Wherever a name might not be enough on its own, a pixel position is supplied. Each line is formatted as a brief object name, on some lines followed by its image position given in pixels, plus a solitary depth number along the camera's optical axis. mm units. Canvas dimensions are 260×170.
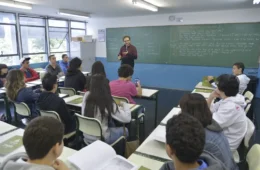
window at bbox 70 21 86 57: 8088
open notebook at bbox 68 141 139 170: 1264
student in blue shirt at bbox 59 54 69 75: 5910
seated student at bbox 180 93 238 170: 1230
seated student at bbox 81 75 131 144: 2090
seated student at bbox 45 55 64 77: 5227
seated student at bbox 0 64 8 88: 4284
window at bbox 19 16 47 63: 6469
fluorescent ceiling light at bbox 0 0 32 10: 4379
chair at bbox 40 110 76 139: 2228
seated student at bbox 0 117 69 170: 974
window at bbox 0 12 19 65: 5887
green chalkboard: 5633
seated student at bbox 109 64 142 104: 3037
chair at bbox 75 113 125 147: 2010
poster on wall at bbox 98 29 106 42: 7762
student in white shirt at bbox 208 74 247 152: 1795
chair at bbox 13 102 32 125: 2641
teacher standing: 5551
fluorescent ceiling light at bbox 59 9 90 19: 5523
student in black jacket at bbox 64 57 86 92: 3705
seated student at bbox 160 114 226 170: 881
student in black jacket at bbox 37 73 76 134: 2381
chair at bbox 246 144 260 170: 1254
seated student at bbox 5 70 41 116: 2842
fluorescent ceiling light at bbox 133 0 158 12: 4559
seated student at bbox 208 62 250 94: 3676
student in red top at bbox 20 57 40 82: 4648
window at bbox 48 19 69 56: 7312
